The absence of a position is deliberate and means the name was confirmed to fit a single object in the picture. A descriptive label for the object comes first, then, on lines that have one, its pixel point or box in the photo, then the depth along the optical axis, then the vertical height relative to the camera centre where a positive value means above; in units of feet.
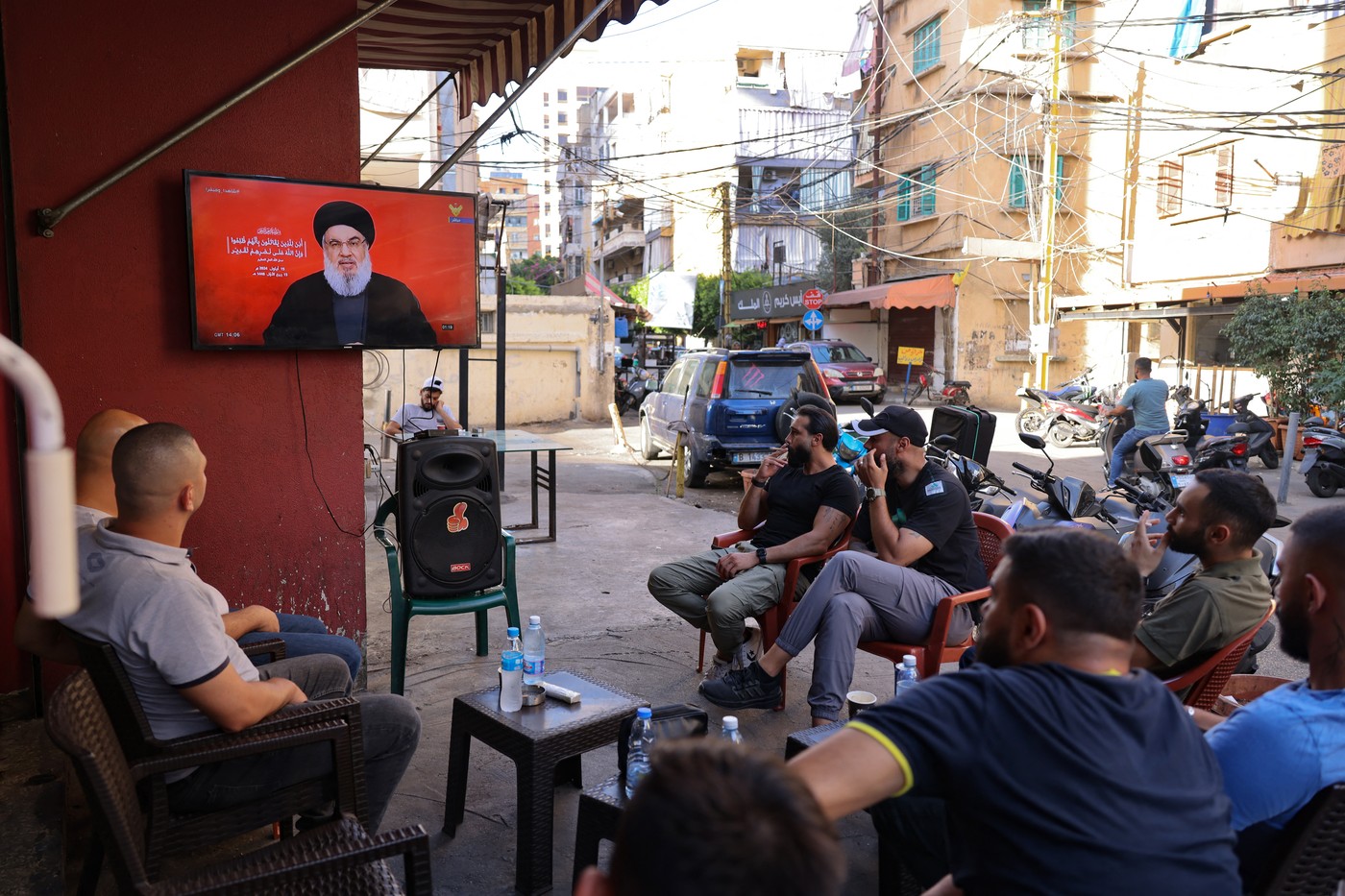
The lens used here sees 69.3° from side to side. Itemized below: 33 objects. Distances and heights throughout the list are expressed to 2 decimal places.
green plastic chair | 14.52 -3.99
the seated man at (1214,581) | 9.54 -2.28
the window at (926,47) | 81.05 +25.43
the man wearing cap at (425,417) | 29.43 -2.16
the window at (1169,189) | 63.67 +10.60
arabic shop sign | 89.71 +4.32
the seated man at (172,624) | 7.59 -2.19
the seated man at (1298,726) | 6.10 -2.37
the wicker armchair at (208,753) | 7.57 -3.29
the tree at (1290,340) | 42.11 +0.51
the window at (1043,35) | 73.92 +24.29
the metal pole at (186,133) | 12.00 +2.70
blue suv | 35.65 -2.06
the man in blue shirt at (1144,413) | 36.27 -2.35
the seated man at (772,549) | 14.37 -3.09
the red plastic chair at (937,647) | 12.80 -3.98
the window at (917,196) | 82.84 +13.26
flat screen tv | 13.23 +1.16
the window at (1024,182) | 77.25 +13.49
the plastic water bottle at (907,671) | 10.51 -3.49
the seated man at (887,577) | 12.64 -3.09
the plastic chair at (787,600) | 14.58 -3.77
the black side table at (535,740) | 9.55 -4.03
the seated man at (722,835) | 3.11 -1.59
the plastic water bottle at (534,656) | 10.62 -3.39
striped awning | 18.58 +6.59
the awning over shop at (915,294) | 77.46 +4.48
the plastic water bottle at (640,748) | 8.60 -3.64
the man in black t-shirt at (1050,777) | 4.73 -2.08
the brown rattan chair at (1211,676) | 9.78 -3.34
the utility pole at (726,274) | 82.91 +6.99
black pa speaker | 14.98 -2.65
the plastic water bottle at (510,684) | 10.43 -3.61
